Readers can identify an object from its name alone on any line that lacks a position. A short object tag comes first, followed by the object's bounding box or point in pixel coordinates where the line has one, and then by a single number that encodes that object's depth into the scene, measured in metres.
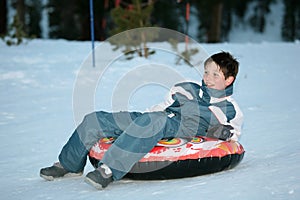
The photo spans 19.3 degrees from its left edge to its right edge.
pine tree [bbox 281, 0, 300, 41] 40.00
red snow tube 5.22
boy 5.51
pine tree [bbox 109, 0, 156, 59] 15.44
